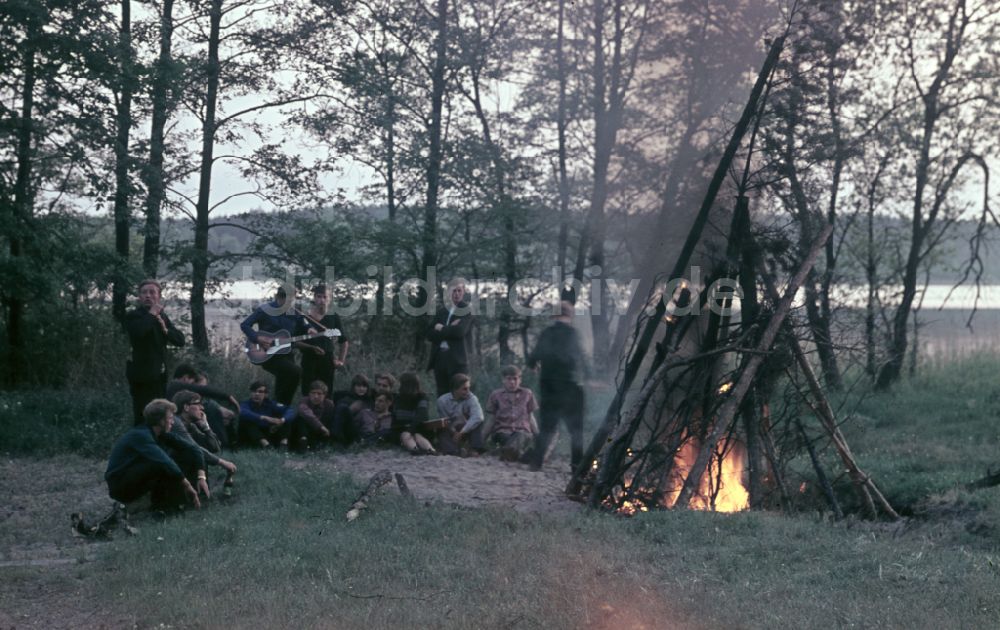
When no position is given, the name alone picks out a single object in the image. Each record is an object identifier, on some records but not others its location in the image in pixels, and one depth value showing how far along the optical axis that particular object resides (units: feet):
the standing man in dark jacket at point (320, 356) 42.80
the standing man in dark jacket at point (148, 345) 36.63
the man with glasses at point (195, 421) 33.99
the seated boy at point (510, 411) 41.44
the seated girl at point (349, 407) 40.50
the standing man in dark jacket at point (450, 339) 44.16
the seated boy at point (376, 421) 40.60
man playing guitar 42.45
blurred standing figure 36.76
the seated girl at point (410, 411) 40.45
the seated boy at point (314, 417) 39.70
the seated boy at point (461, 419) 40.91
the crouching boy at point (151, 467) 29.32
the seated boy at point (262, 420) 39.58
